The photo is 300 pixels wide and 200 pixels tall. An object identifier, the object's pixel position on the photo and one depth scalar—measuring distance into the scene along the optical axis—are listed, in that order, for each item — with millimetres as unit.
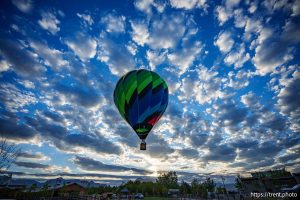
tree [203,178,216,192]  91200
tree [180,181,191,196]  90000
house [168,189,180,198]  79562
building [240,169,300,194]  37469
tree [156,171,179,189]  97044
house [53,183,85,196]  49719
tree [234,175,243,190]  80375
